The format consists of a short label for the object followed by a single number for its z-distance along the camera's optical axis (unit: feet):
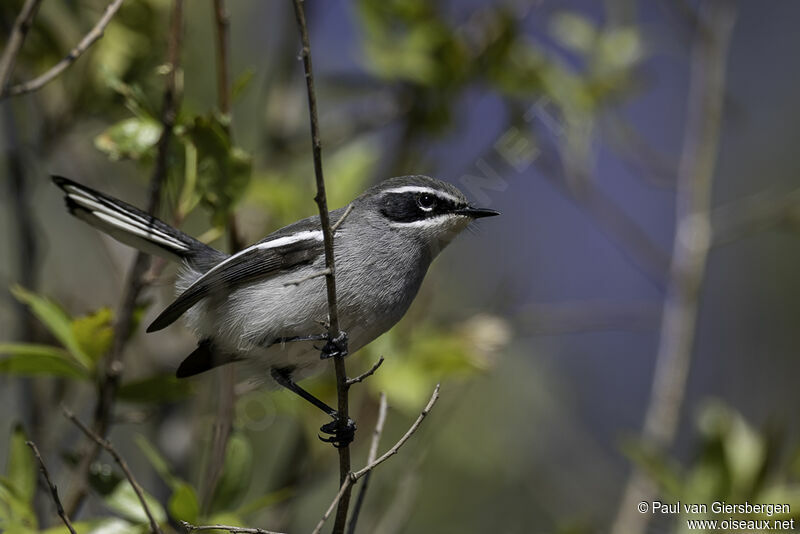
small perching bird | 16.03
